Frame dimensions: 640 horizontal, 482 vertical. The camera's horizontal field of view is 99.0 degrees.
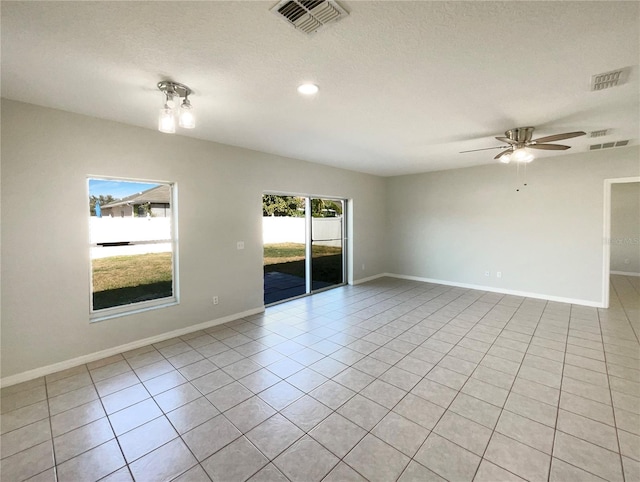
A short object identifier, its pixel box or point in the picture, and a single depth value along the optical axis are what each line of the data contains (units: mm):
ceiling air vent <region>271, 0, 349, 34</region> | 1459
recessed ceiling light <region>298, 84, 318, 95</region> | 2352
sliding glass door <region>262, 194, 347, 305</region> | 5230
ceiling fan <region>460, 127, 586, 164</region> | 3383
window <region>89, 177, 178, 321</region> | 3197
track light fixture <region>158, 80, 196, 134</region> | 2280
